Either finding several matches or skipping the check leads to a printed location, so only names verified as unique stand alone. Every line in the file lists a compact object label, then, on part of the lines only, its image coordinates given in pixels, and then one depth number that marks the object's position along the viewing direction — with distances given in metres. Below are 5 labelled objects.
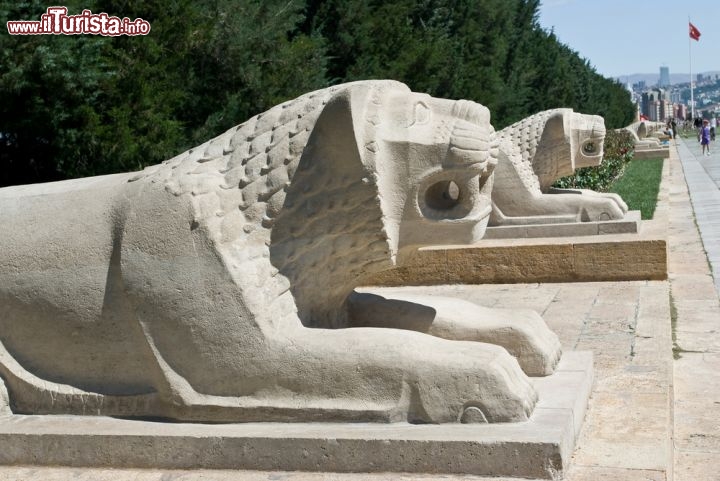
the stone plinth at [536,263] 8.14
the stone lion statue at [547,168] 9.13
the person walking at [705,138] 34.89
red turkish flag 53.66
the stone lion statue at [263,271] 3.52
